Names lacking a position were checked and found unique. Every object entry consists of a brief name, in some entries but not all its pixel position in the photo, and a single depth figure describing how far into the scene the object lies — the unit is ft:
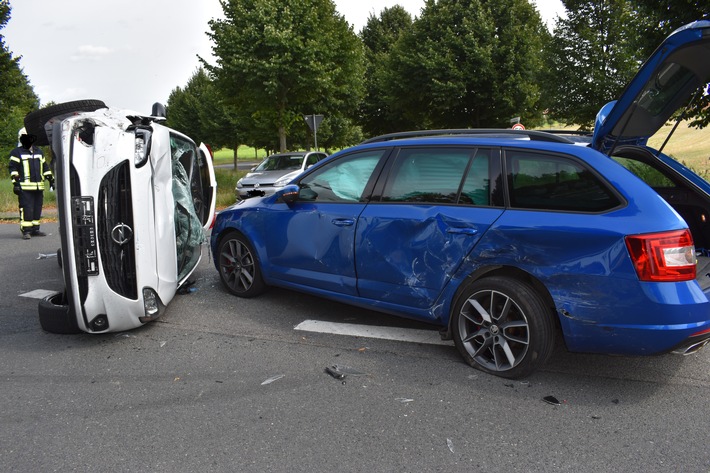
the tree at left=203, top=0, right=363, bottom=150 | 65.57
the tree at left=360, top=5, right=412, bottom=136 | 106.93
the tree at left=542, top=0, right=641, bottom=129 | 59.62
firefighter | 32.27
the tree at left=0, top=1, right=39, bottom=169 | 68.81
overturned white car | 13.38
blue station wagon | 10.41
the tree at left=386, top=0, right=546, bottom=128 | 80.28
